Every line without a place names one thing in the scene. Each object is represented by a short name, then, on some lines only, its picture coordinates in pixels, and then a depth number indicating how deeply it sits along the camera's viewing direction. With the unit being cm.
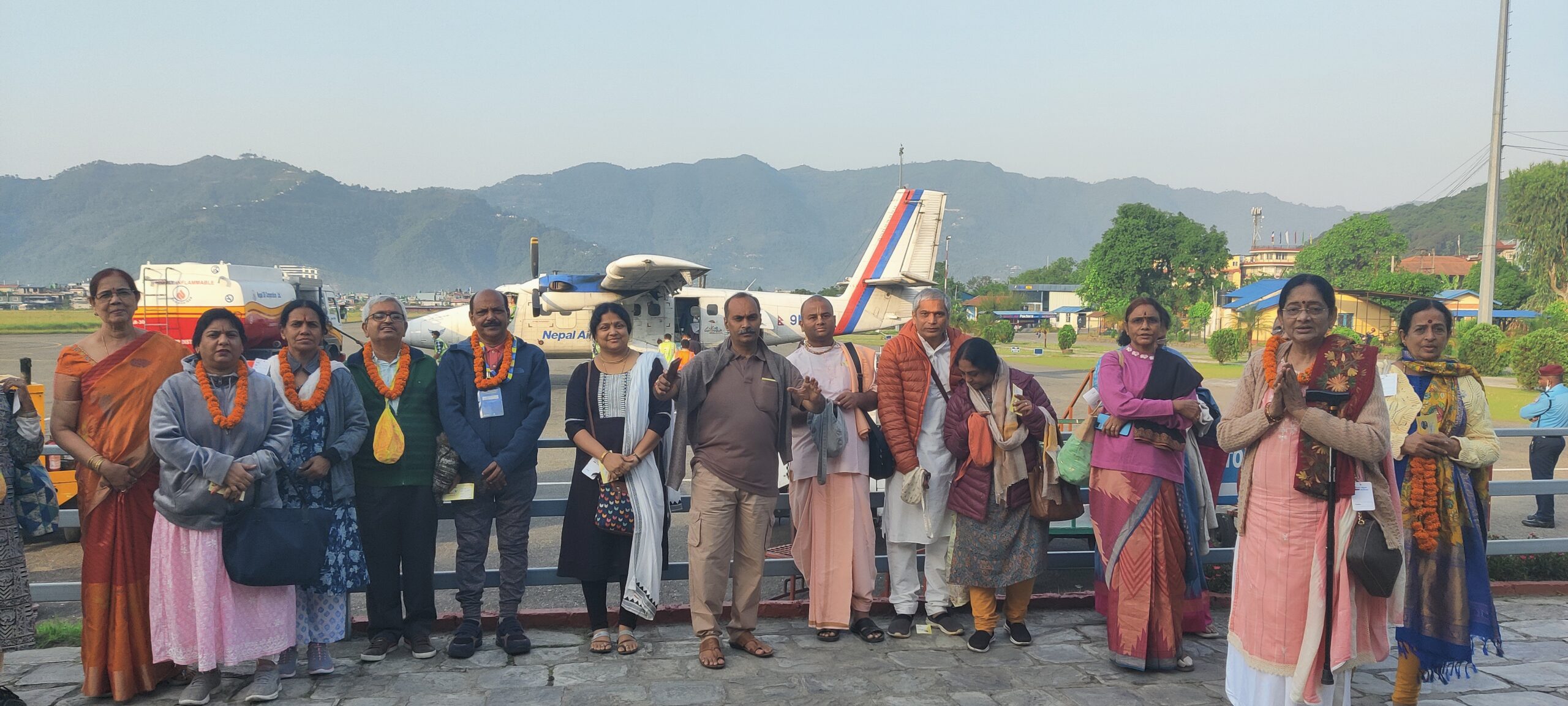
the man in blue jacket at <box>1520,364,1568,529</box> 775
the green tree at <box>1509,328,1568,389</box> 2120
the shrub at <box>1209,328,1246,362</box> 3344
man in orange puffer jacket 452
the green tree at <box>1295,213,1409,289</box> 7531
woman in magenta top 406
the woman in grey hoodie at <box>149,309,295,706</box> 361
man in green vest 418
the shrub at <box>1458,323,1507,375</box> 2475
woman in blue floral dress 394
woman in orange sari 369
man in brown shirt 429
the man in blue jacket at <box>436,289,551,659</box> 421
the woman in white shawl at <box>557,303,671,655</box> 433
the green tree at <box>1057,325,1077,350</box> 4072
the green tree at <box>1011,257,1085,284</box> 12119
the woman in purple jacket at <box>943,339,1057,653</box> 436
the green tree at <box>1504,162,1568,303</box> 5428
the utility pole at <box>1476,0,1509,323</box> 2156
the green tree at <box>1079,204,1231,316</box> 6412
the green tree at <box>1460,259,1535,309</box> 5872
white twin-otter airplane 1912
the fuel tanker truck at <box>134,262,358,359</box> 2161
